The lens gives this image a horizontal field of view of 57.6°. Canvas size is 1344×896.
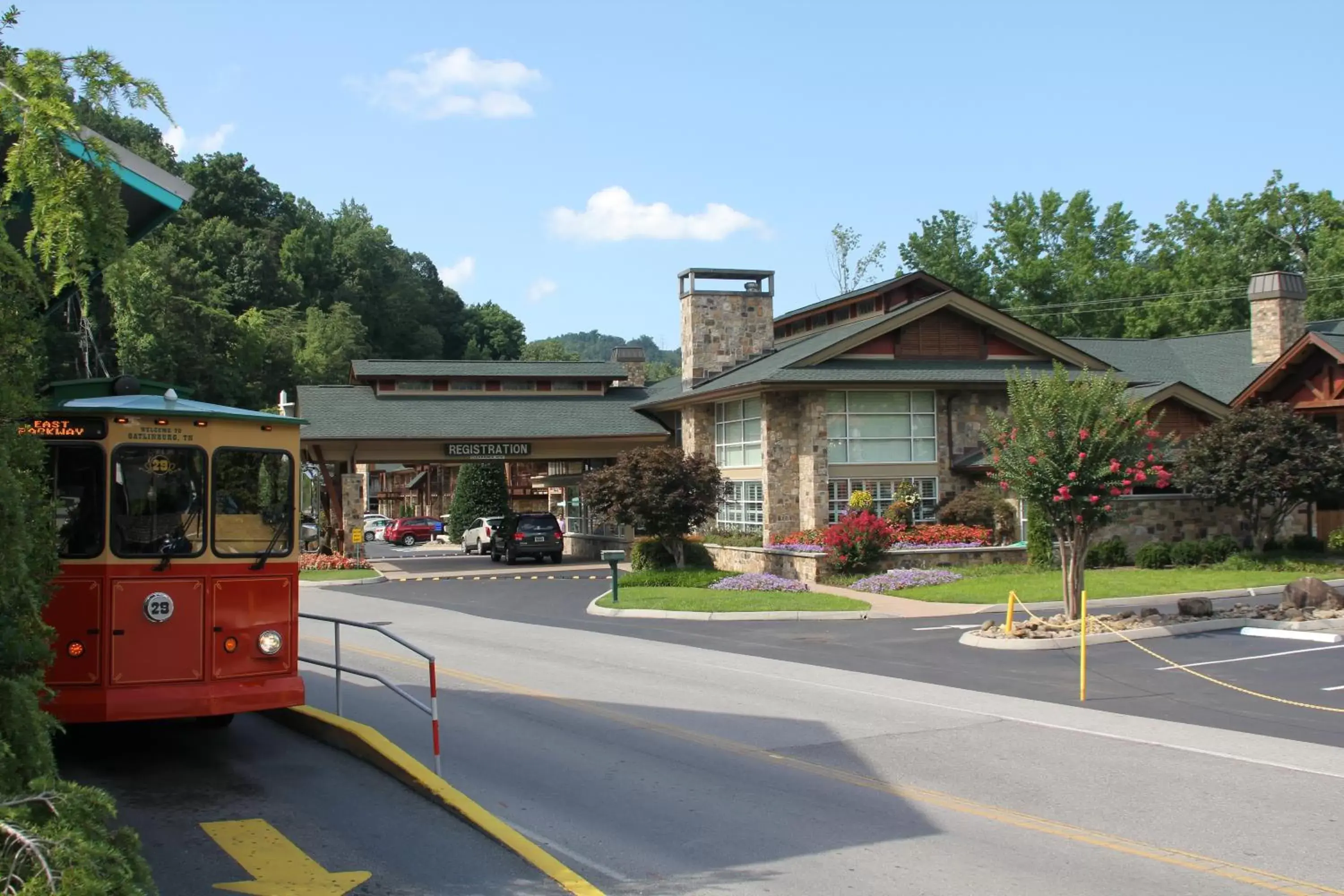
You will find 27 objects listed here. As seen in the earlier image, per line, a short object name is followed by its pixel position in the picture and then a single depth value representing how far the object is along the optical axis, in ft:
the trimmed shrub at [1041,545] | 97.50
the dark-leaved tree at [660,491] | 100.53
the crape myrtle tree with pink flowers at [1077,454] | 63.72
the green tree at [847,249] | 253.24
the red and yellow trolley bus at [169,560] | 30.73
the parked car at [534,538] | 132.05
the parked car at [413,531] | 203.00
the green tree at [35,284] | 16.63
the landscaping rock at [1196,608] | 63.52
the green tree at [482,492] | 182.29
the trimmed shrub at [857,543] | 96.02
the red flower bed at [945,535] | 102.68
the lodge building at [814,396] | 109.19
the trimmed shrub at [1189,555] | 95.30
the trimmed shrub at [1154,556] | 95.25
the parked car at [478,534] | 152.66
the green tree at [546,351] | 363.97
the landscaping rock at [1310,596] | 64.13
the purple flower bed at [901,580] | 90.22
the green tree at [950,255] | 245.04
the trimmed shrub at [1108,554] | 98.68
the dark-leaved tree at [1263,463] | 88.99
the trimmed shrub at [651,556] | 108.88
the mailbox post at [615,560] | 84.23
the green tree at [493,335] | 331.98
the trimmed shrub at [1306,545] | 95.81
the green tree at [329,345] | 236.22
